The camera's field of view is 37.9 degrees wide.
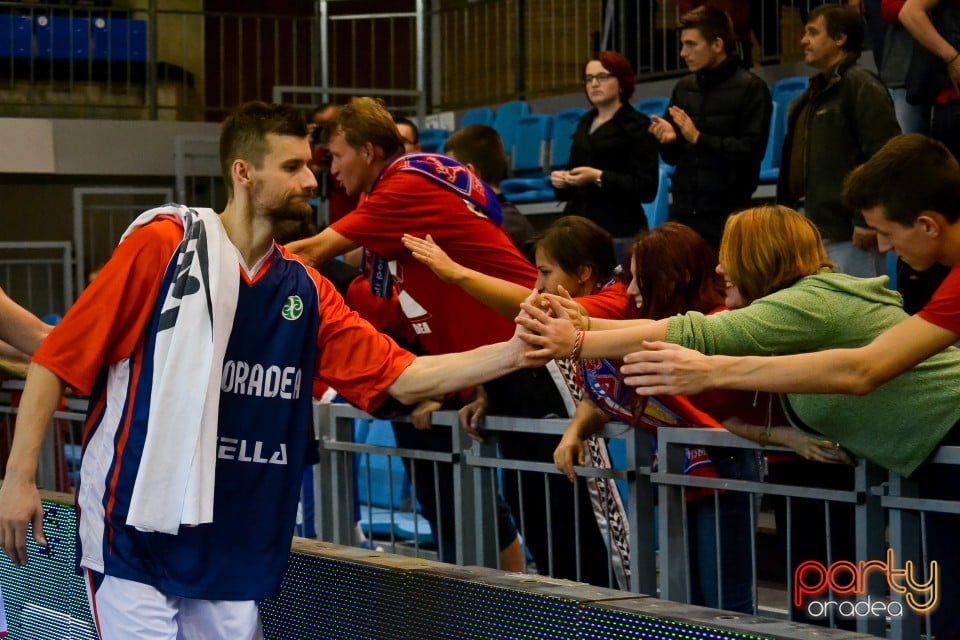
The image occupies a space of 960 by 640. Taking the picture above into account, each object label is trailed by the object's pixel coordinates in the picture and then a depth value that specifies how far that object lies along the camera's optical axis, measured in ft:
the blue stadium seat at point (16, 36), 45.78
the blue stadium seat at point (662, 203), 28.63
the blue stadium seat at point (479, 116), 41.37
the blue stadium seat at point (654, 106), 32.63
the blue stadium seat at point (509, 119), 39.40
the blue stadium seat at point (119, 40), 46.91
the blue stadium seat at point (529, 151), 35.63
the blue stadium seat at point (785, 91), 30.83
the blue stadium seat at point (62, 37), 46.09
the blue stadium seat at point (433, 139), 40.29
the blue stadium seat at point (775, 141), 30.45
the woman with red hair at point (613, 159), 22.80
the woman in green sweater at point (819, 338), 11.31
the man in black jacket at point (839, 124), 19.19
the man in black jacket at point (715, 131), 21.31
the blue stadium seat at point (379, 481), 23.07
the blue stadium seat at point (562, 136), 36.35
